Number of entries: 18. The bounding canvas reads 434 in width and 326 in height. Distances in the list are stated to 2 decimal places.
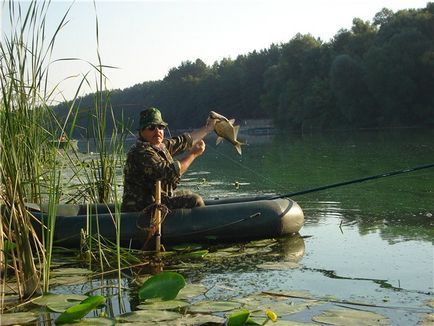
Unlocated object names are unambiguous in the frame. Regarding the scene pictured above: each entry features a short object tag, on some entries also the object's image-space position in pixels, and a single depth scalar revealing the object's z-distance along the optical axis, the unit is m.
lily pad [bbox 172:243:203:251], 5.30
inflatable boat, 5.27
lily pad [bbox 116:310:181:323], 3.28
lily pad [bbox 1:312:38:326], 3.31
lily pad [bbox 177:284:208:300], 3.75
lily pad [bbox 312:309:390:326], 3.17
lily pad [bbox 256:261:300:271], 4.60
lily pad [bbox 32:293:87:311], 3.58
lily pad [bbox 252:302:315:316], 3.38
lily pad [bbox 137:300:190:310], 3.49
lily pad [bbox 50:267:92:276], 4.47
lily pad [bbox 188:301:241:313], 3.46
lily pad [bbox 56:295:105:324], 3.22
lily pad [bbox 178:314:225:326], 3.26
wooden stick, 5.11
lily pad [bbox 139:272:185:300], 3.63
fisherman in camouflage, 5.33
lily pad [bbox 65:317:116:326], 3.21
